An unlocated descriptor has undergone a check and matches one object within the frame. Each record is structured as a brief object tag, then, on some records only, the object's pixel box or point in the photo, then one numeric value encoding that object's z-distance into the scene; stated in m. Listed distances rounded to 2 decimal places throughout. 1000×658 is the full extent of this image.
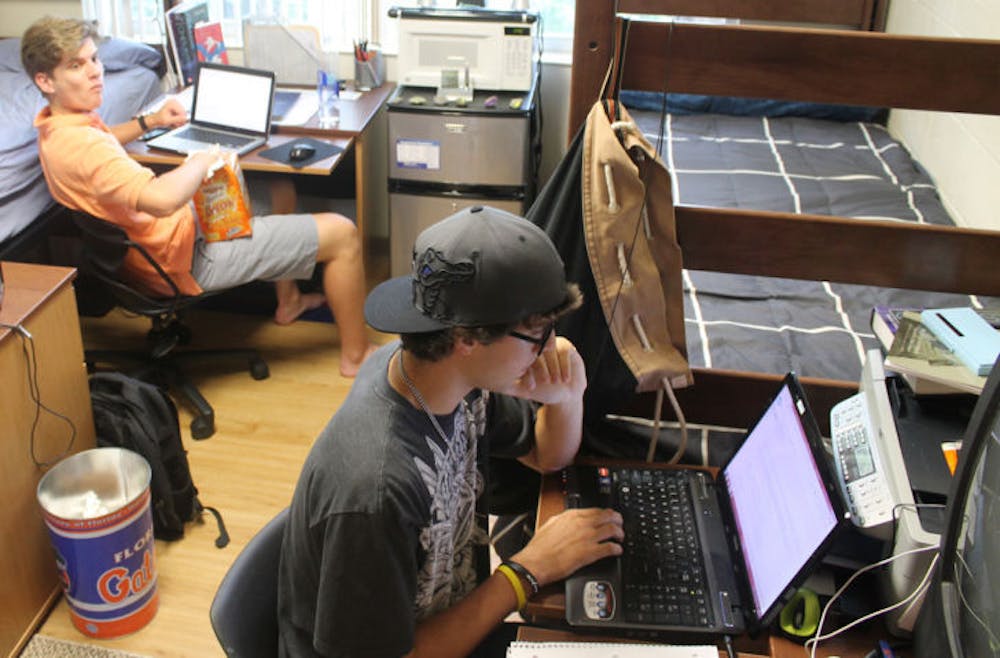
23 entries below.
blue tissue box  1.51
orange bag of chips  2.92
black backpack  2.49
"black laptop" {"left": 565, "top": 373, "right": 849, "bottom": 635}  1.30
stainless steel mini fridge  3.48
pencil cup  3.75
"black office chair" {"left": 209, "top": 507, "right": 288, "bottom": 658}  1.33
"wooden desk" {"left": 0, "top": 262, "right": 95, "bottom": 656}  2.10
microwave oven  3.51
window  3.96
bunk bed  1.57
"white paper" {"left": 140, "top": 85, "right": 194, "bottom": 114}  3.42
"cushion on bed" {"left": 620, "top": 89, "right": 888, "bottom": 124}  3.79
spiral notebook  1.35
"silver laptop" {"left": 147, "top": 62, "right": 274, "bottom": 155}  3.29
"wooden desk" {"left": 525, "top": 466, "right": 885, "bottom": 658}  1.36
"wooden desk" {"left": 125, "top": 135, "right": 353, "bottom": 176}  3.07
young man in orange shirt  2.69
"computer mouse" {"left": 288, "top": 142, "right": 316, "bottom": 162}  3.10
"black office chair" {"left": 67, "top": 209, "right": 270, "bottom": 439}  2.79
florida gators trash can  2.14
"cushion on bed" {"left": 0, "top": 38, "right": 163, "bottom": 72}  3.63
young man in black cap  1.28
